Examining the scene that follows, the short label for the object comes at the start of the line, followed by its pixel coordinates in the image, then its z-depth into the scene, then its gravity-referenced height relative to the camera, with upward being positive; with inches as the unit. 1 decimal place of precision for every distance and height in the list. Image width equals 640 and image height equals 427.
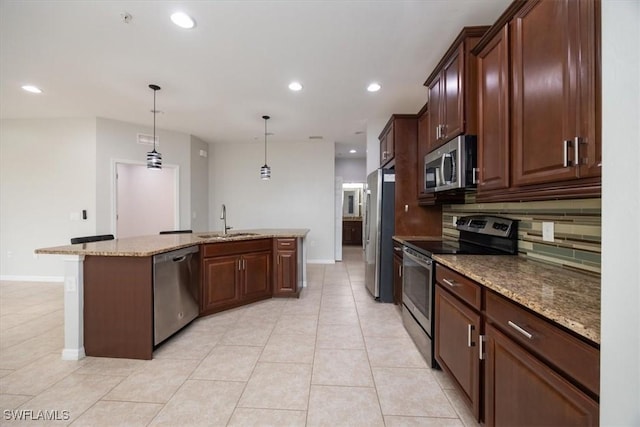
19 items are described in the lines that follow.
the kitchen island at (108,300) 90.0 -28.8
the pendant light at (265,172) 175.9 +26.8
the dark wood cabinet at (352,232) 361.1 -24.3
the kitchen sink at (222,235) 132.6 -11.3
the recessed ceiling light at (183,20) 82.6 +59.9
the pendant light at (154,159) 132.5 +26.4
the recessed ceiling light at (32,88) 134.6 +62.5
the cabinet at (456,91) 76.9 +37.6
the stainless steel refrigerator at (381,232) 140.8 -9.9
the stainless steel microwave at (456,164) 77.2 +14.9
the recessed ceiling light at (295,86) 130.0 +62.0
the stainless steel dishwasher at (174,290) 94.5 -29.5
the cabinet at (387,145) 141.1 +38.3
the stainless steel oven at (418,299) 84.0 -30.0
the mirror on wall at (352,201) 362.0 +17.0
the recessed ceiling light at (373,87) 130.7 +61.9
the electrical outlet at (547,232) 66.4 -4.3
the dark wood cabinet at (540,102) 43.5 +21.9
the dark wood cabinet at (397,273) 129.3 -29.1
